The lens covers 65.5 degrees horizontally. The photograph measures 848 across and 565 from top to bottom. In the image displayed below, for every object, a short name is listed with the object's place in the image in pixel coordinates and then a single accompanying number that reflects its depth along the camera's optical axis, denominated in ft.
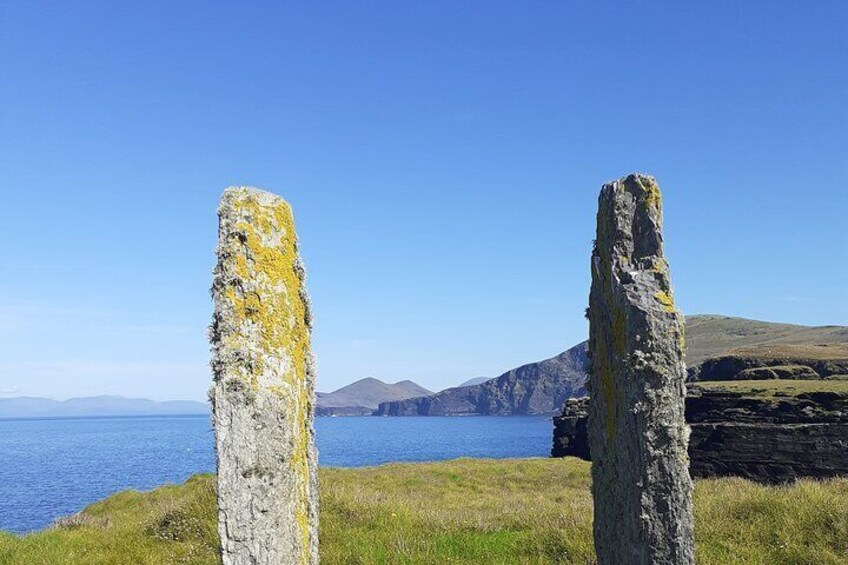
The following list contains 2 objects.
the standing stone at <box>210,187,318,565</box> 17.20
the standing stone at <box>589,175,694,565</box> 20.16
